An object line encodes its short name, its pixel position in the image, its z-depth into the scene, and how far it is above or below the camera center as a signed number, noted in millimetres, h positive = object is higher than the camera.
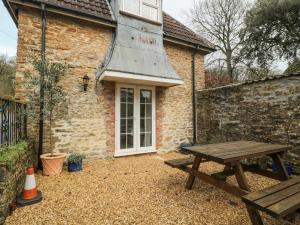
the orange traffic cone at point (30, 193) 2979 -1337
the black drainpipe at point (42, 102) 4798 +330
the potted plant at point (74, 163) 4707 -1262
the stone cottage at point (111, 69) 5113 +1448
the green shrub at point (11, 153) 2498 -603
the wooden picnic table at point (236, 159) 2607 -691
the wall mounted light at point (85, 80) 5410 +1040
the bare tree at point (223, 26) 14266 +7479
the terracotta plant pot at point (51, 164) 4348 -1215
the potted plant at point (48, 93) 4375 +569
